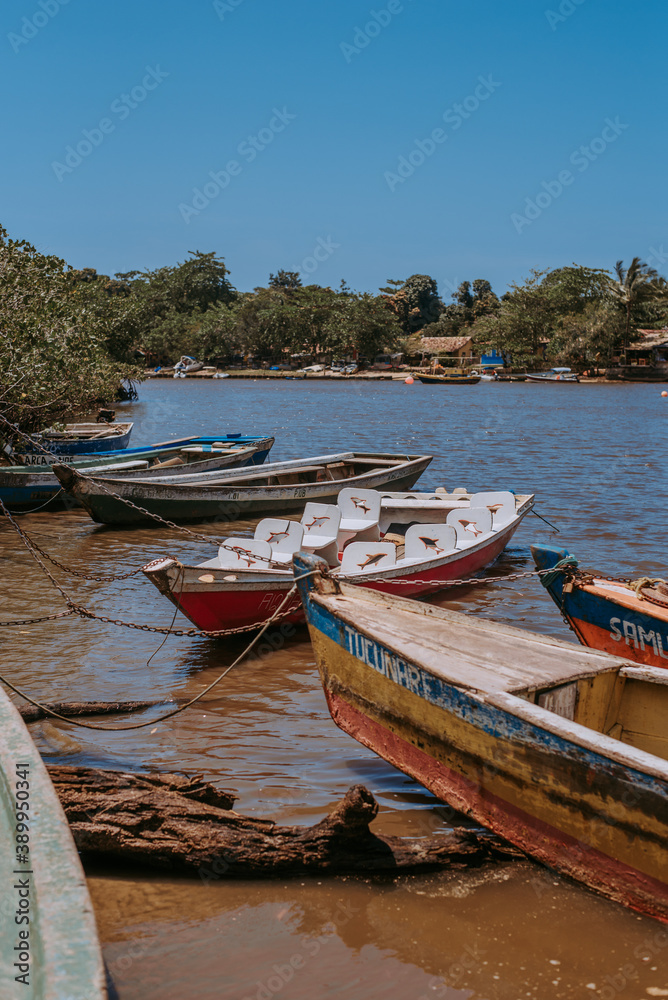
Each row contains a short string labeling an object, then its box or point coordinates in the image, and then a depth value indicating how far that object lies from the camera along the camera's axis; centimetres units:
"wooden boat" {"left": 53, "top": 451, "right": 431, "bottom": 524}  1351
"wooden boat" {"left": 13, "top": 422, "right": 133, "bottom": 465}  1739
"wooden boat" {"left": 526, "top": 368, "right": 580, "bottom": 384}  7156
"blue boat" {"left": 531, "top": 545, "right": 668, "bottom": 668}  629
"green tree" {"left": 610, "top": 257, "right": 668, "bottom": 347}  6538
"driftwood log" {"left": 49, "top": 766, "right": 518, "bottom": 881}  397
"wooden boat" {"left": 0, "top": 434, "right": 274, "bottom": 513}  1555
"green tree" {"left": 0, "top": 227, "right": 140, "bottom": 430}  1420
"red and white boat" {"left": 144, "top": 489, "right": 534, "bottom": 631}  750
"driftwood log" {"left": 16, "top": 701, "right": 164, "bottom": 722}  619
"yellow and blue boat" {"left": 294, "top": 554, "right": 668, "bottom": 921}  366
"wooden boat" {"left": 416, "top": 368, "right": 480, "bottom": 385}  7312
